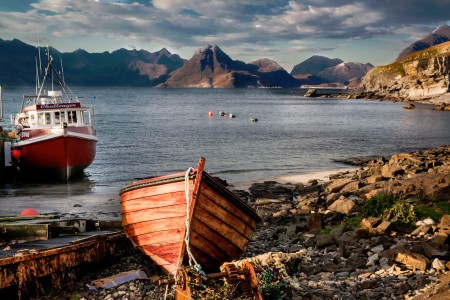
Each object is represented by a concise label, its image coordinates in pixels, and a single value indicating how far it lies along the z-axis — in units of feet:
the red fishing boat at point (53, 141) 97.60
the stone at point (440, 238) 37.58
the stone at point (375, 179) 70.49
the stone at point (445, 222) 41.17
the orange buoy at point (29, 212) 57.86
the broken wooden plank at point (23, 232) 42.83
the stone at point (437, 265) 33.24
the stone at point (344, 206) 53.32
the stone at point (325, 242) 42.27
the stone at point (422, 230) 41.68
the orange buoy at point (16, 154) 99.30
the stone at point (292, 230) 48.73
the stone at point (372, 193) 57.23
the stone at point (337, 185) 71.86
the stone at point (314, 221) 49.30
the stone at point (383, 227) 42.56
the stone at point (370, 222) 43.96
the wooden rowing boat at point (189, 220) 34.40
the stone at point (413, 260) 33.76
